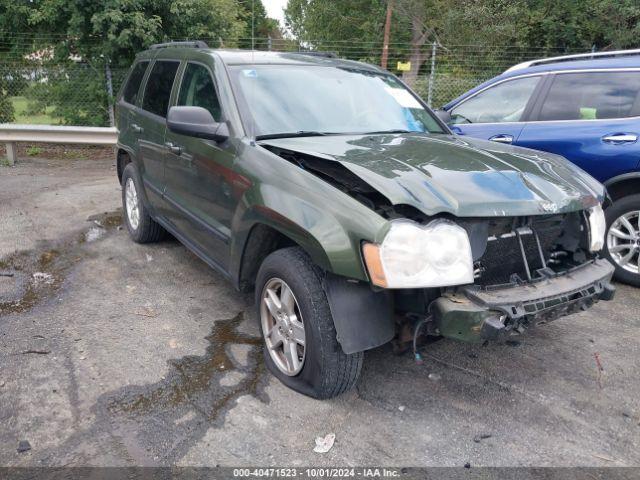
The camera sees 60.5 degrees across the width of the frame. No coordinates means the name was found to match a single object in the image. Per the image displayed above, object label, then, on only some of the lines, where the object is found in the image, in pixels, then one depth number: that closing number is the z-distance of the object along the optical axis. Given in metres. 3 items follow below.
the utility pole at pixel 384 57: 15.22
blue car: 4.69
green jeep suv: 2.59
